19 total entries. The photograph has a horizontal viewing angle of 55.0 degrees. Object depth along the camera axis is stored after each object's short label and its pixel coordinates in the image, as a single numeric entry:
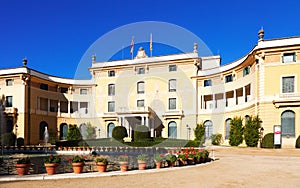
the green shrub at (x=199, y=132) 37.69
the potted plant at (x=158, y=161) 12.76
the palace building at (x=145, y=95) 34.97
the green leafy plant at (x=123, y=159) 11.99
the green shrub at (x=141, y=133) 33.69
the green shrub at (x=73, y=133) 41.03
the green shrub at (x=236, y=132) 31.88
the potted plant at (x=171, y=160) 13.33
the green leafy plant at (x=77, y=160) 11.18
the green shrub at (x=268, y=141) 26.75
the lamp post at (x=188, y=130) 39.16
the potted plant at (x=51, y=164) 10.84
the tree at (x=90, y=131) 41.19
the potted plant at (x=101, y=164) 11.47
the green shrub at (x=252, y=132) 28.44
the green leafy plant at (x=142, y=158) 12.37
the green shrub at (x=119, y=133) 33.72
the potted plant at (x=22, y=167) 10.82
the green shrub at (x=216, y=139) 35.95
